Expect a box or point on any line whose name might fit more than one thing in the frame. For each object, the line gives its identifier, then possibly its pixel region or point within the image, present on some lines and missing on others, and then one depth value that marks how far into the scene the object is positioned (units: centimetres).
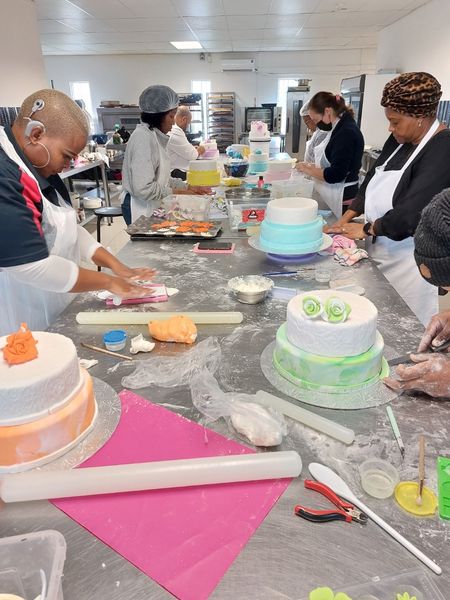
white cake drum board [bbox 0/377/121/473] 87
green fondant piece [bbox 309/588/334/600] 63
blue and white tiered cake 198
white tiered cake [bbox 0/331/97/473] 84
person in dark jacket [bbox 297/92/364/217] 341
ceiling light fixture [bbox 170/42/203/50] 927
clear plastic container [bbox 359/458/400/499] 81
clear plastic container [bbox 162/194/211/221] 276
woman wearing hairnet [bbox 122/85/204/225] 302
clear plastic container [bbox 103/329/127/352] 132
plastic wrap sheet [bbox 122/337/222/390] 116
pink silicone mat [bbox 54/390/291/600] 69
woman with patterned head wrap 195
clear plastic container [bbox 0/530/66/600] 63
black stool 446
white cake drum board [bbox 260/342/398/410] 105
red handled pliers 77
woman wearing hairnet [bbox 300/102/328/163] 417
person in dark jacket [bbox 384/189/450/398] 107
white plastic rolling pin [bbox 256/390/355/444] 94
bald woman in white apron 126
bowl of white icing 161
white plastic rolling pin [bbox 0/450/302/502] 80
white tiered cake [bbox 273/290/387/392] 106
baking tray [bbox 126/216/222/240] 242
